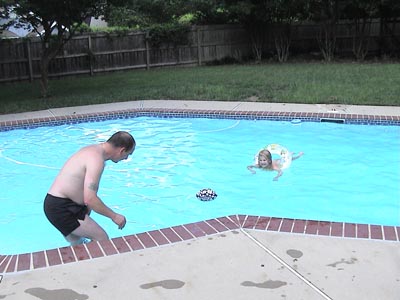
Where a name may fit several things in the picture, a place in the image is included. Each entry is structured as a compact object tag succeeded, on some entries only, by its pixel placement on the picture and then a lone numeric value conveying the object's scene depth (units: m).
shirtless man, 3.58
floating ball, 6.39
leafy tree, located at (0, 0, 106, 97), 11.15
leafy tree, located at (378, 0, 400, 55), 19.62
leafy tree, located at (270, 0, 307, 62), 18.30
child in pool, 6.58
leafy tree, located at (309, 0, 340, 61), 18.70
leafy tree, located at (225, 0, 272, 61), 18.66
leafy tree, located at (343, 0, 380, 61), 17.59
